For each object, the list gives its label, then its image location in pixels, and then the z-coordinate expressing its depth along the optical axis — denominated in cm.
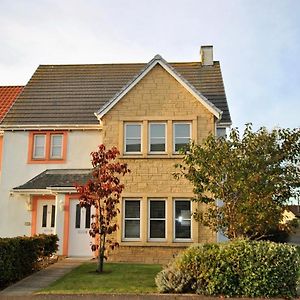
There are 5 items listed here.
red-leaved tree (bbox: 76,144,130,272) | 1217
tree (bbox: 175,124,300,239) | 1086
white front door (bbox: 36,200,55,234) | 1650
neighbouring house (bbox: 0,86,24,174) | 1935
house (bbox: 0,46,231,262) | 1515
